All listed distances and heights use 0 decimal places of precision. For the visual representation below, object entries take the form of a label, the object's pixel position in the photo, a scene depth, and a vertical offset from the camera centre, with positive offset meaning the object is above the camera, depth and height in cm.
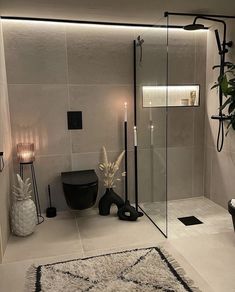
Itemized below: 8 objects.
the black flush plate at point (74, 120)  299 -5
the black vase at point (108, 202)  296 -98
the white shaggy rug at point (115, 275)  175 -114
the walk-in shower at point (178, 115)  259 -2
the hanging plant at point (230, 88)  246 +23
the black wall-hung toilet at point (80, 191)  250 -73
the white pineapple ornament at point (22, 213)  247 -91
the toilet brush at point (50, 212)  296 -108
